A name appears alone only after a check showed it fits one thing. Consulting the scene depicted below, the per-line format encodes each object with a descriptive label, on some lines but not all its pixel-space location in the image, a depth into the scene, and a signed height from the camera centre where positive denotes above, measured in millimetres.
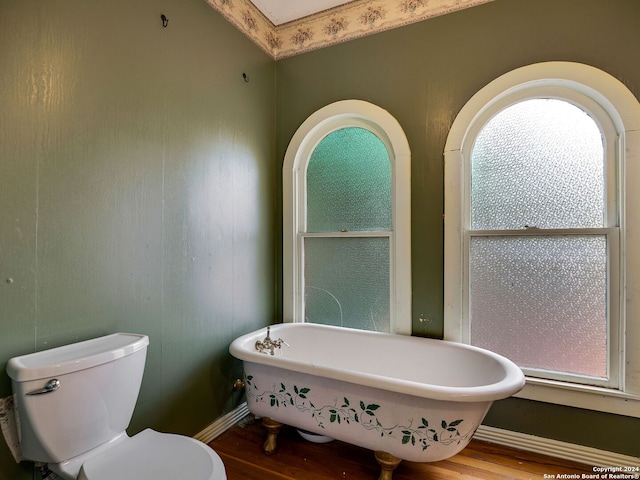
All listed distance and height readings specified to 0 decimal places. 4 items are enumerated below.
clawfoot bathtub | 1273 -690
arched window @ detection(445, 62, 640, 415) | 1590 +65
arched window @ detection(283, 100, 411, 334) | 2006 +152
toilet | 982 -595
